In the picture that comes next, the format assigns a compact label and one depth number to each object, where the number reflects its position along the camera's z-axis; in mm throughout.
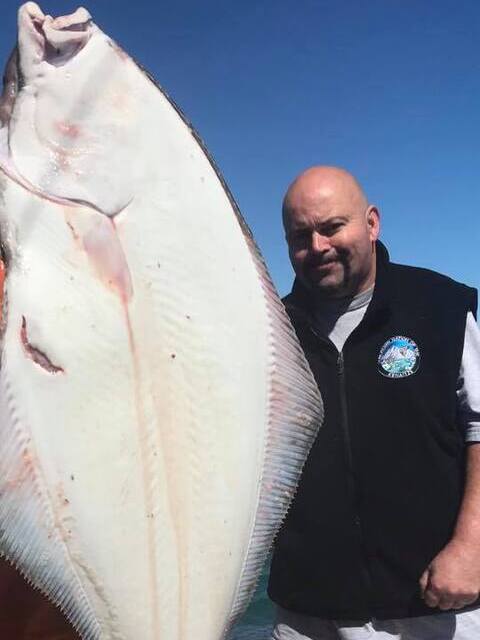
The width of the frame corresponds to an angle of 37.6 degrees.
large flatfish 1777
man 2814
